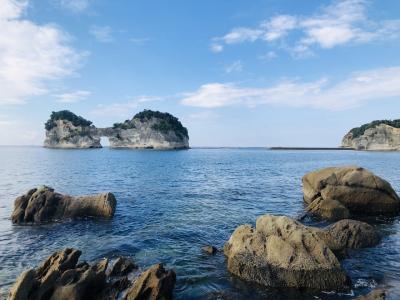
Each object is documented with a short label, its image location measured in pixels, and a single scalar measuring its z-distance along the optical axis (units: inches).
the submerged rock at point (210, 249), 729.0
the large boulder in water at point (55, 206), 1020.5
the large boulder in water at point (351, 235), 743.7
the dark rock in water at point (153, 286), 487.9
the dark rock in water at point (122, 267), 594.1
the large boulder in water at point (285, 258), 548.4
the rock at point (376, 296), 489.1
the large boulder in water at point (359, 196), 1083.9
